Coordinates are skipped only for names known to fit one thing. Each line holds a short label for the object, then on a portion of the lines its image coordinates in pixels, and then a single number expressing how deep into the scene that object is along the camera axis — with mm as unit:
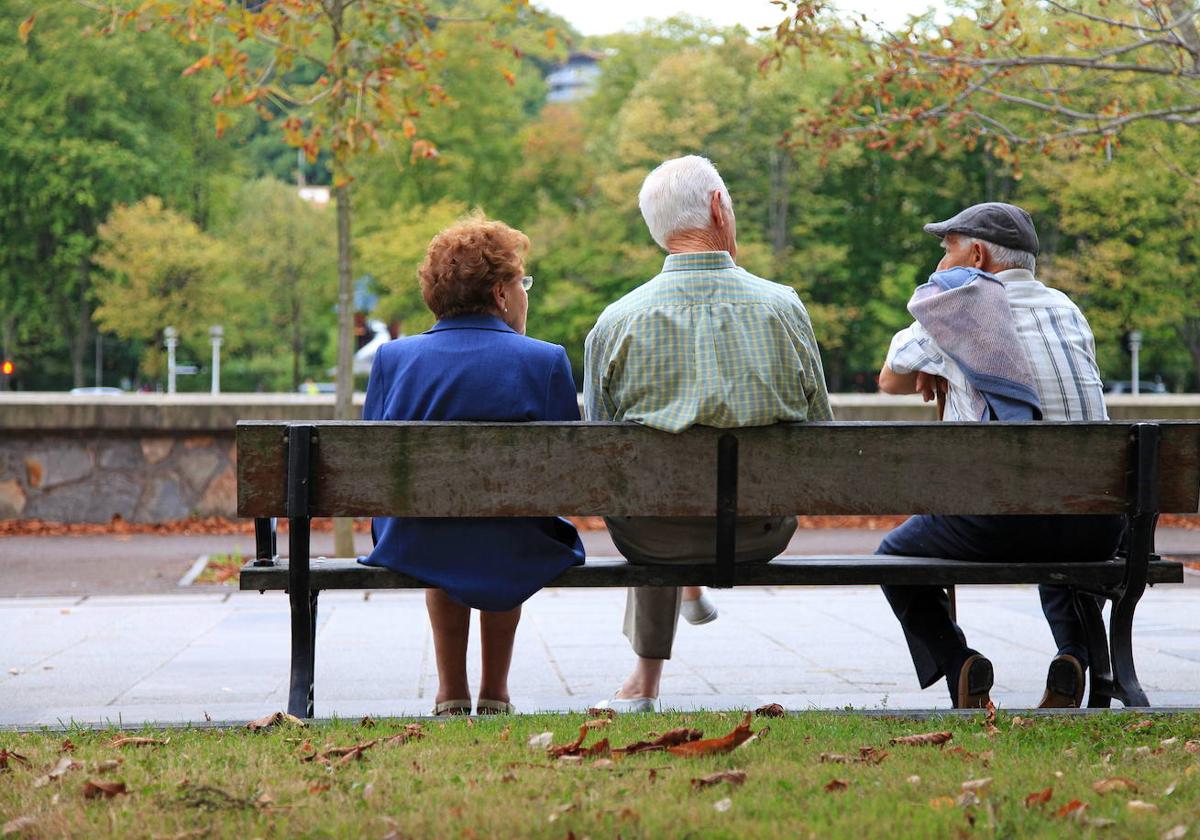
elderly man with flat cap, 9070
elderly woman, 8703
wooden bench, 8305
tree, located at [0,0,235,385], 91812
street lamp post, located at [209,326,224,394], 100762
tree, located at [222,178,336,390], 103000
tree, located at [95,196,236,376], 94000
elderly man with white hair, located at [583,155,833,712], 8547
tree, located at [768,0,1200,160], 20422
